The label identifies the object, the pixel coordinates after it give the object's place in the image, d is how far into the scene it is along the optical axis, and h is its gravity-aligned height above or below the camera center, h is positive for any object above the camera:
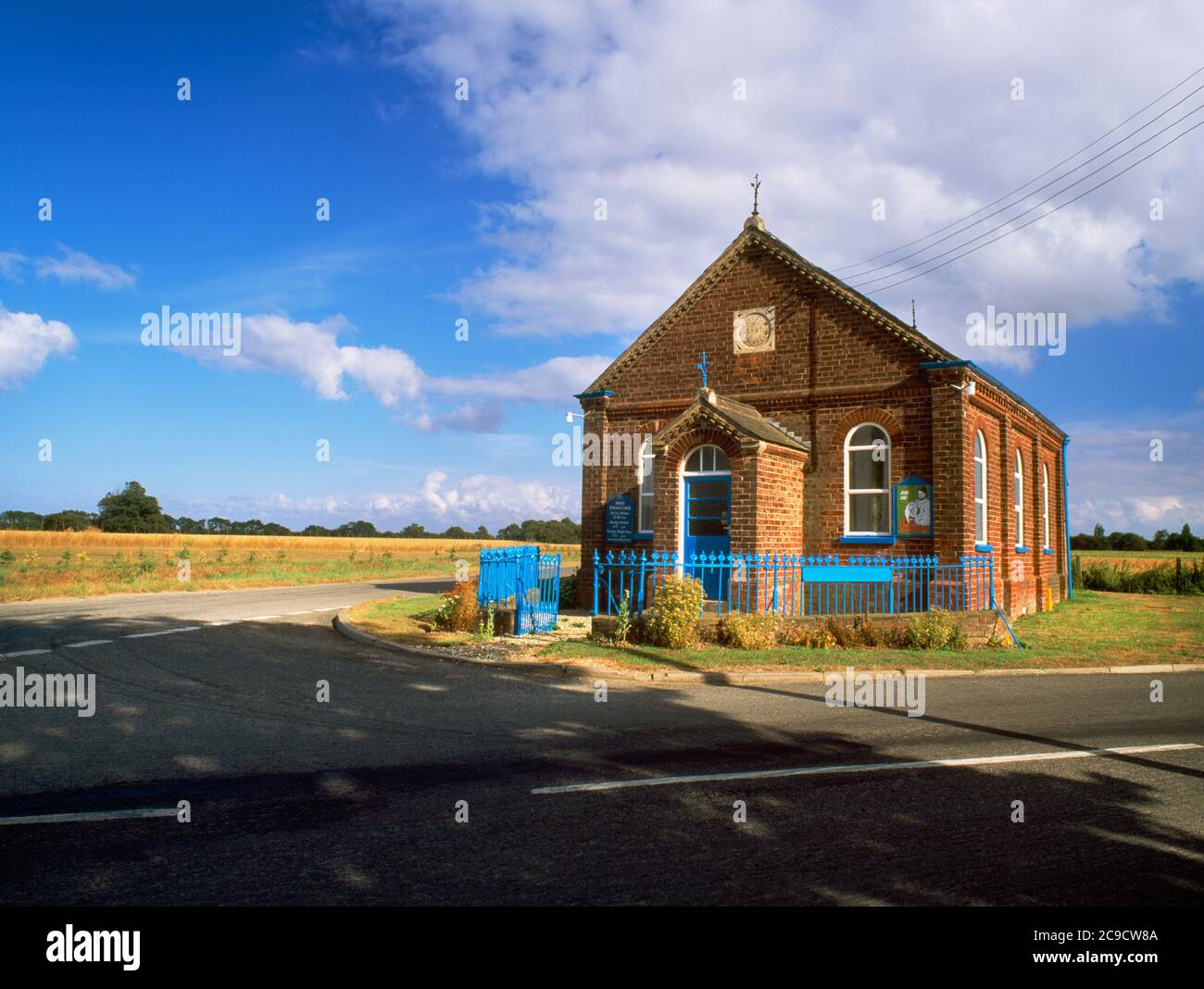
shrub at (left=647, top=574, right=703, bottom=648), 12.98 -1.38
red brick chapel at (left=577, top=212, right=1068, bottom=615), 16.19 +2.08
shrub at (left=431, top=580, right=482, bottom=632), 14.91 -1.55
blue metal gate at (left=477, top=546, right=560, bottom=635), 14.73 -1.07
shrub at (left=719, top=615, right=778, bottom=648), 13.02 -1.65
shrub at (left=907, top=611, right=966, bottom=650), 13.34 -1.69
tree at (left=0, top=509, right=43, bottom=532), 75.06 +0.71
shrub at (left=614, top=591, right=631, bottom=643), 13.30 -1.57
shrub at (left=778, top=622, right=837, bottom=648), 13.41 -1.76
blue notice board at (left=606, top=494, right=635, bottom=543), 19.45 +0.18
